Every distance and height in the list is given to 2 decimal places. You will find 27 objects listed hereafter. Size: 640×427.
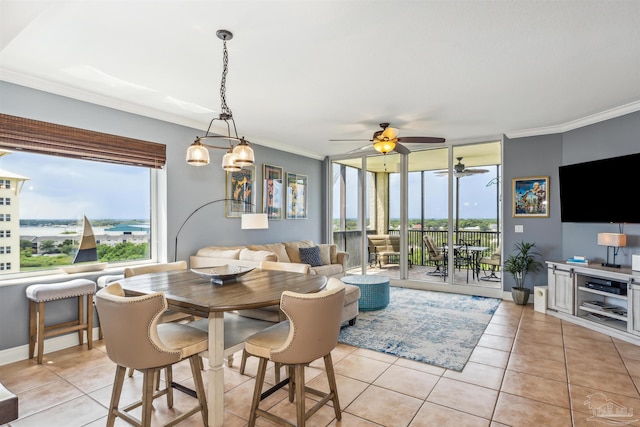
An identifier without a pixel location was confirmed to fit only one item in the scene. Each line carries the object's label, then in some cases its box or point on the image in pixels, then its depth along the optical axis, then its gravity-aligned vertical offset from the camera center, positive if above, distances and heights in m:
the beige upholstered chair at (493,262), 5.82 -0.84
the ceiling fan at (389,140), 4.35 +0.97
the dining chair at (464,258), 6.32 -0.83
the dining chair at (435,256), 6.34 -0.79
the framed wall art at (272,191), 5.84 +0.41
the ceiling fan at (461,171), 6.02 +0.78
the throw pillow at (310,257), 5.64 -0.72
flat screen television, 3.89 +0.30
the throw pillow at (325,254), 5.98 -0.71
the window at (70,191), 3.22 +0.26
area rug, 3.26 -1.33
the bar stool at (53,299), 3.05 -0.90
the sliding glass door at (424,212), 6.06 +0.04
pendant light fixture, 2.62 +0.47
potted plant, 5.00 -0.78
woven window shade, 3.08 +0.73
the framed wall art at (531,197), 5.07 +0.27
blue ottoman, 4.58 -1.08
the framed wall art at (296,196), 6.40 +0.36
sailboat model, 3.66 -0.43
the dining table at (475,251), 6.14 -0.69
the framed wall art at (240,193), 5.20 +0.34
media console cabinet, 3.59 -1.03
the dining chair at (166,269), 2.82 -0.50
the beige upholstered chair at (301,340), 1.85 -0.74
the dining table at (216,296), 1.90 -0.50
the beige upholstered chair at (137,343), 1.75 -0.69
